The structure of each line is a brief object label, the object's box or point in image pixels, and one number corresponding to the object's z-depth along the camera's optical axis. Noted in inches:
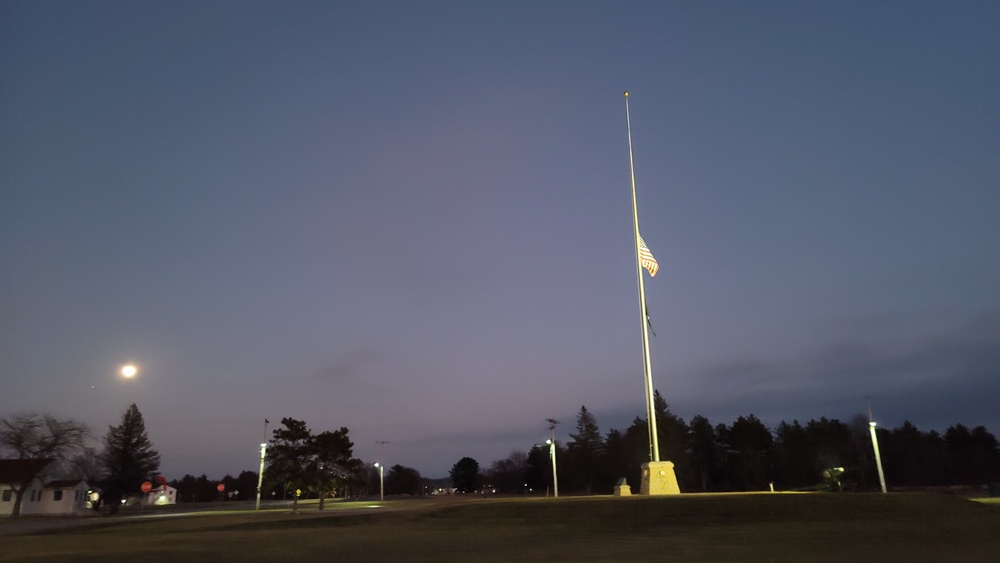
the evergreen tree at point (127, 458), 2427.4
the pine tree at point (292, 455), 1445.6
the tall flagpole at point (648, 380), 1063.0
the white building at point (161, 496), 3757.4
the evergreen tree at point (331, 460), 1466.5
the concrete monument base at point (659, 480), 993.5
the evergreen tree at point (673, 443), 2992.1
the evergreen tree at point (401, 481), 6087.6
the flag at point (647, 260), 1114.1
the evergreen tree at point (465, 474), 5098.4
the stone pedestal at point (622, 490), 1049.1
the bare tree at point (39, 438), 2207.2
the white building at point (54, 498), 2287.2
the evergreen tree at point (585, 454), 3577.8
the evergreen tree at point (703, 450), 3380.9
